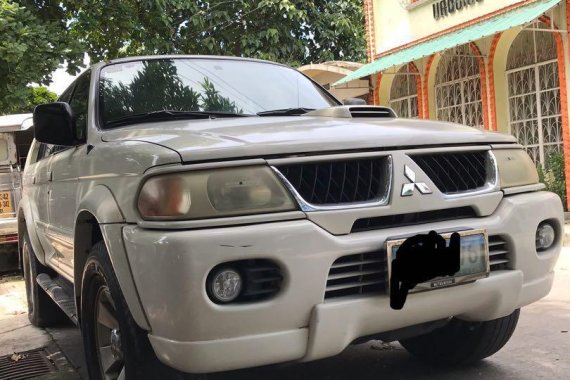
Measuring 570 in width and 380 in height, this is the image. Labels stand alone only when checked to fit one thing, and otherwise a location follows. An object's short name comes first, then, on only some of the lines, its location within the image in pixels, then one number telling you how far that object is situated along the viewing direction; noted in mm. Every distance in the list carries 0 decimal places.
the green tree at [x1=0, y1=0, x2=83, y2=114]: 9438
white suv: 2127
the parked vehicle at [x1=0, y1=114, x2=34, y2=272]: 8312
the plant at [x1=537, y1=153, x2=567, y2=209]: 9875
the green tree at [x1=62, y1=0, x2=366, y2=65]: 12508
